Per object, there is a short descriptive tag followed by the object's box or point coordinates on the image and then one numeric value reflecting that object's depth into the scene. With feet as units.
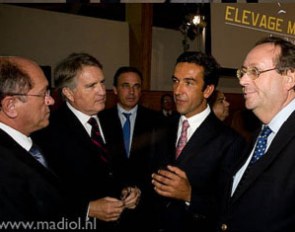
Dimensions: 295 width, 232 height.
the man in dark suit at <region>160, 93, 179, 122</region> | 15.34
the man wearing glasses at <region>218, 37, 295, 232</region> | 3.77
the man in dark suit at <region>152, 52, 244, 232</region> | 5.04
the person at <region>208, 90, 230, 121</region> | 8.73
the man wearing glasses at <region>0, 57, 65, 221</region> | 3.69
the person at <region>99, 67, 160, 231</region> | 6.66
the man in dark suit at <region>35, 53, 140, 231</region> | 5.25
